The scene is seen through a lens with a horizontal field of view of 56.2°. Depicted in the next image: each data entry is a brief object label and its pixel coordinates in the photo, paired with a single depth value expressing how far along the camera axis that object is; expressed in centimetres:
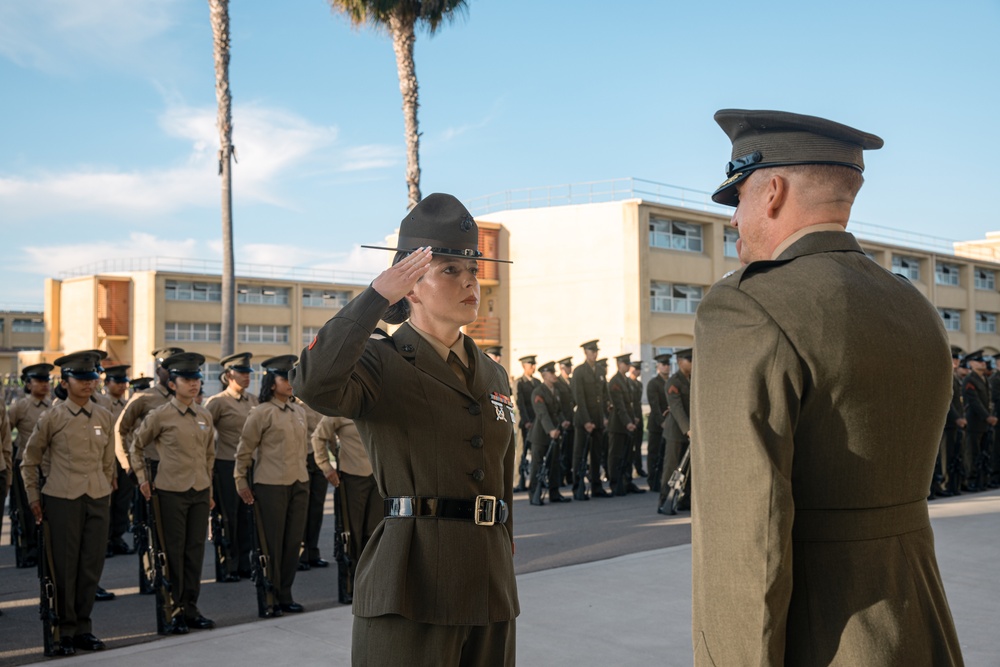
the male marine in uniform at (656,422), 1639
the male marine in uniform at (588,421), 1549
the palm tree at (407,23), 2028
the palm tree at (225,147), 2003
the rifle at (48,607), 636
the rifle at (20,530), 999
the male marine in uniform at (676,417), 1347
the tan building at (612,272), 3962
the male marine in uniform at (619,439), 1583
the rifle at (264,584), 746
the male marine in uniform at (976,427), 1584
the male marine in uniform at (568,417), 1630
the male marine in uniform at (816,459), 177
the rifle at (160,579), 693
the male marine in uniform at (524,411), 1705
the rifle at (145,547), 819
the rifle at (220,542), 932
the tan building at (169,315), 5828
